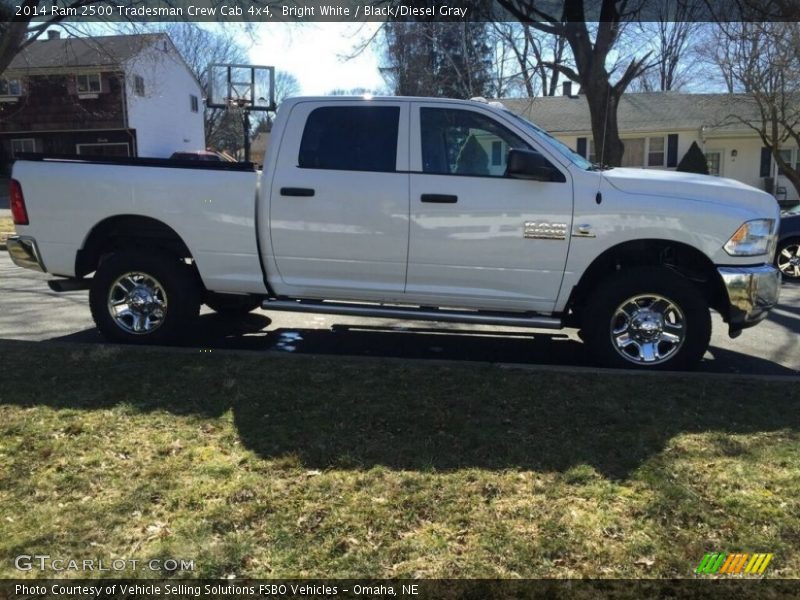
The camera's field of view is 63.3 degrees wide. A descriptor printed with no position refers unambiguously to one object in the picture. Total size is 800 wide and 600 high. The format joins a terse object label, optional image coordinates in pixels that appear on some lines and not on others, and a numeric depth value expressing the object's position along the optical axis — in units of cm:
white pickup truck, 496
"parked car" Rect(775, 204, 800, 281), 1088
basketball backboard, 2069
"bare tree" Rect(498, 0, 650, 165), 1487
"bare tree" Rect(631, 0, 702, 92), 1428
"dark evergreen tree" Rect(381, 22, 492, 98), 2476
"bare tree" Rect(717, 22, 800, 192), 1491
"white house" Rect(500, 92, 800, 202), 2895
